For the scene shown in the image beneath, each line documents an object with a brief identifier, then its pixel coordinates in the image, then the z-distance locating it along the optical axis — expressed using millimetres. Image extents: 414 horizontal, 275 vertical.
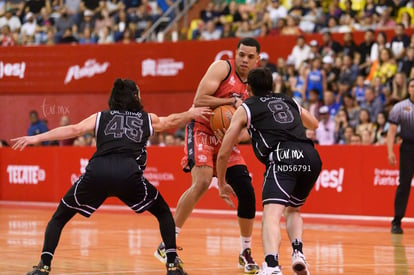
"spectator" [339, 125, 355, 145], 19672
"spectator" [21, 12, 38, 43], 28109
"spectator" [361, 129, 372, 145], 19359
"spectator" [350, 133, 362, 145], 19391
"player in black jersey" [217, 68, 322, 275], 8922
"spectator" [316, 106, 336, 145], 20328
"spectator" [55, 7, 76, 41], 28305
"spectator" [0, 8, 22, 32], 28938
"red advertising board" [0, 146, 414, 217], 18303
